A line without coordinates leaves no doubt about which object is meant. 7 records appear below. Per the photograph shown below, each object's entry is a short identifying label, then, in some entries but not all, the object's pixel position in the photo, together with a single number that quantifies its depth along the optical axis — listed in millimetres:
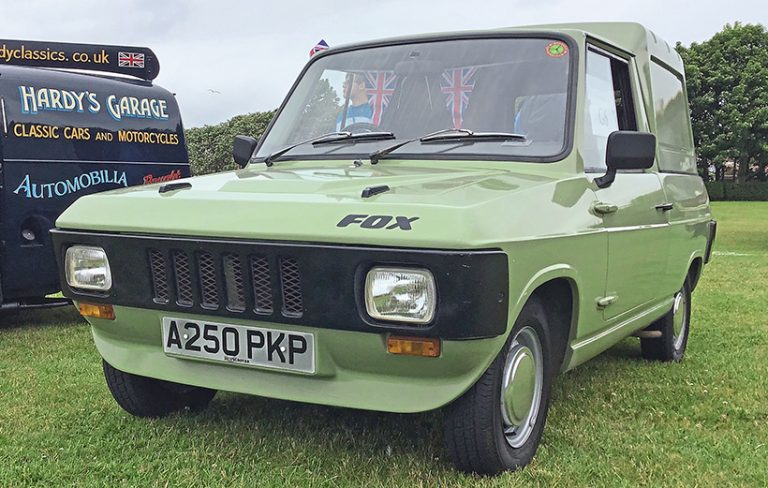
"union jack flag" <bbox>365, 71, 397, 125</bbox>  3998
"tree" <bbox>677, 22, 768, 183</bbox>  40281
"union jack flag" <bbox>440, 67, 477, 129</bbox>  3719
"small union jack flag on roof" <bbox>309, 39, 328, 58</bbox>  8486
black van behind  6203
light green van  2596
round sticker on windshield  3760
